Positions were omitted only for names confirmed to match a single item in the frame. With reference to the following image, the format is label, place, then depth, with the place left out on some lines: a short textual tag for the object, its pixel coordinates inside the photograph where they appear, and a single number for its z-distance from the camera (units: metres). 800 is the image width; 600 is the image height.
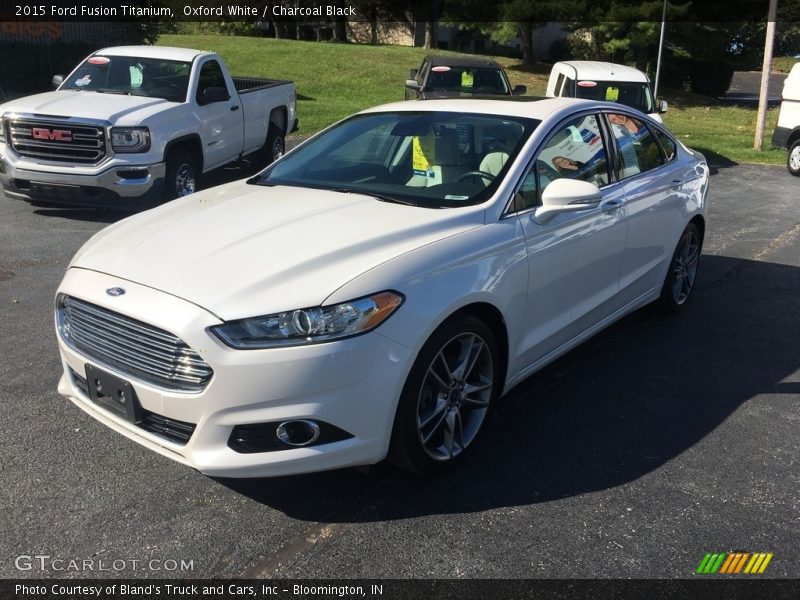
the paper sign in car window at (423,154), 4.39
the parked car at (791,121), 14.30
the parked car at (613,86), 13.00
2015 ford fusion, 3.07
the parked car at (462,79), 13.77
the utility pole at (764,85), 17.47
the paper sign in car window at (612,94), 12.98
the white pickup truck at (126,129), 8.41
